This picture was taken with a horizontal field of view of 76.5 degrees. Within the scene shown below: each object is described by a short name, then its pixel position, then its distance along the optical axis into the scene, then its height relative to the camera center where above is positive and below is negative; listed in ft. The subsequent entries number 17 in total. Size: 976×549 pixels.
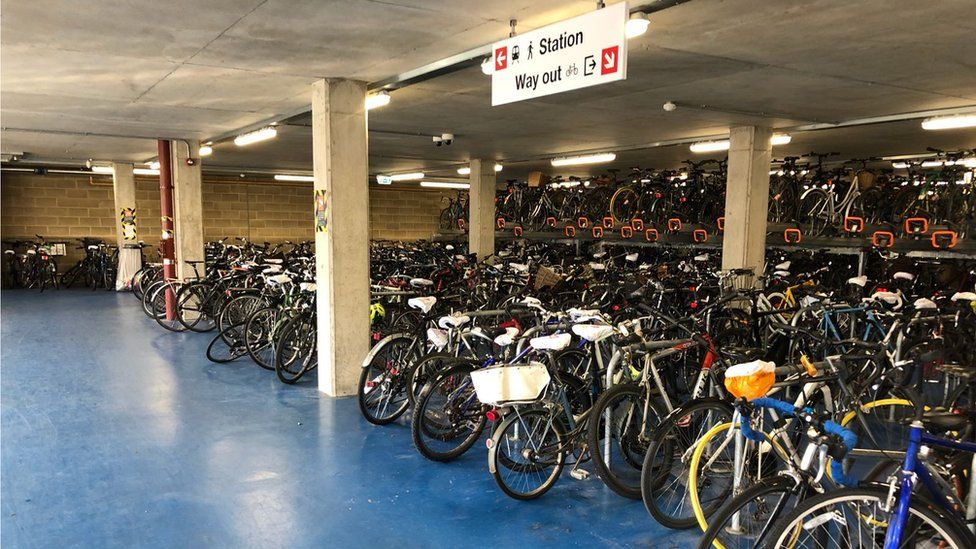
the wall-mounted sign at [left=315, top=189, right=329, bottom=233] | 16.65 +0.32
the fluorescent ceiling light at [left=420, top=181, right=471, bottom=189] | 57.67 +3.78
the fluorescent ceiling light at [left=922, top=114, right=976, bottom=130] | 19.38 +3.44
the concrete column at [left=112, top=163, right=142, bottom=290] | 40.27 +0.18
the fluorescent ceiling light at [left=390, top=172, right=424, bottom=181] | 47.34 +3.67
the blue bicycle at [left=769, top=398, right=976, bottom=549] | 6.03 -2.84
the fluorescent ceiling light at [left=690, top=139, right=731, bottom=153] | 27.06 +3.65
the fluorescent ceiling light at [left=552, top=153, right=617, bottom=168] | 33.19 +3.70
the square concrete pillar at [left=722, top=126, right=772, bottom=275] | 23.49 +1.19
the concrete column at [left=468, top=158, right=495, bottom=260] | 37.47 +1.01
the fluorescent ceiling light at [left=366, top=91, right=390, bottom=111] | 17.48 +3.54
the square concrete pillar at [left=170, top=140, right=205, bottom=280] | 29.17 +0.79
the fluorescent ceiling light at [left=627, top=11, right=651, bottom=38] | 9.67 +3.20
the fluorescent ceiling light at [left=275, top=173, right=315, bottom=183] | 47.44 +3.59
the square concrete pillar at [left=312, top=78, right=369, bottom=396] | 16.46 -0.13
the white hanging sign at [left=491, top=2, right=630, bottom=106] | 8.71 +2.59
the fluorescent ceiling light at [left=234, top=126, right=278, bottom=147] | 24.56 +3.56
